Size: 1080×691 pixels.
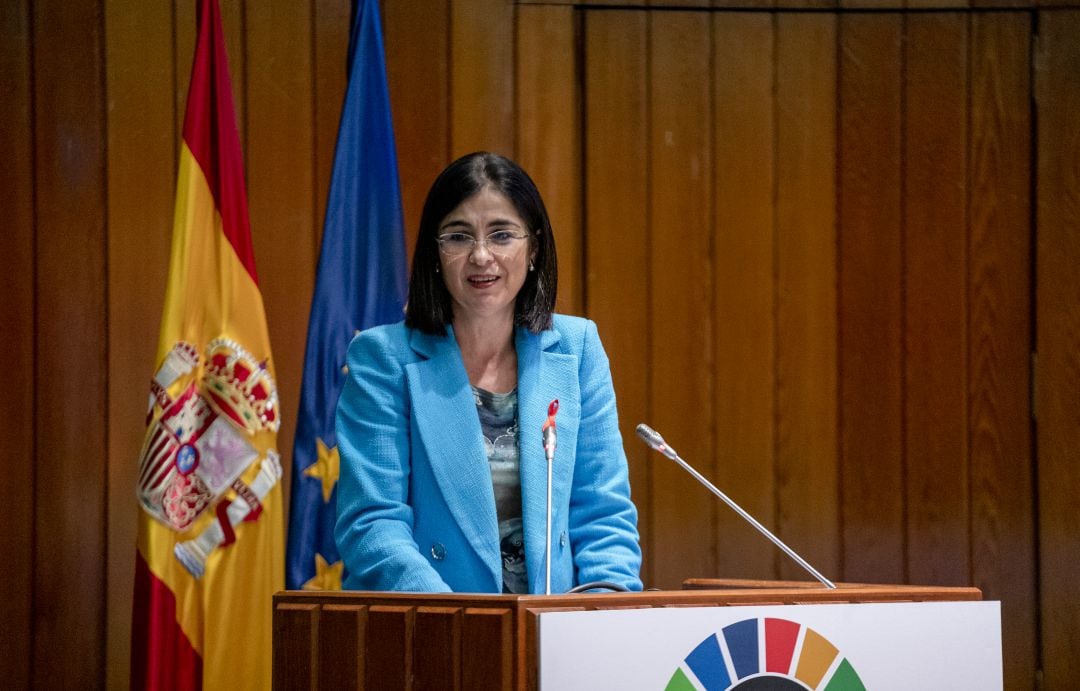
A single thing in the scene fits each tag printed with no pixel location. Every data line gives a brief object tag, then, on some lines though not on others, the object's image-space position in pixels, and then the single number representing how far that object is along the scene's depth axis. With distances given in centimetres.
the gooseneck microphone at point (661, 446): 563
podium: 538
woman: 584
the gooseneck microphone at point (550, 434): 567
